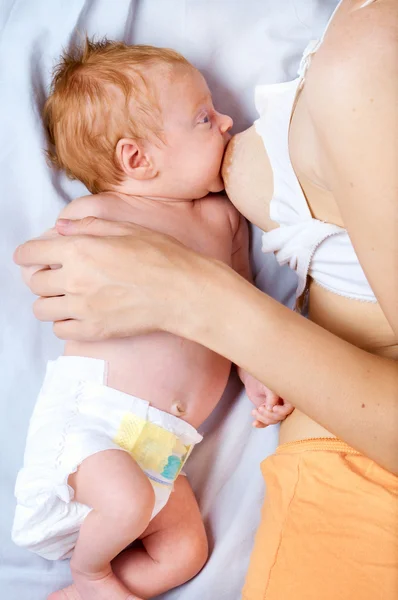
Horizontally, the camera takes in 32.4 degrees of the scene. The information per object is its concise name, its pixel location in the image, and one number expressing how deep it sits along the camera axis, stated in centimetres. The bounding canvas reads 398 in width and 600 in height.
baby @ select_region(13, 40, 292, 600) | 112
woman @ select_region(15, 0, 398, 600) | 77
